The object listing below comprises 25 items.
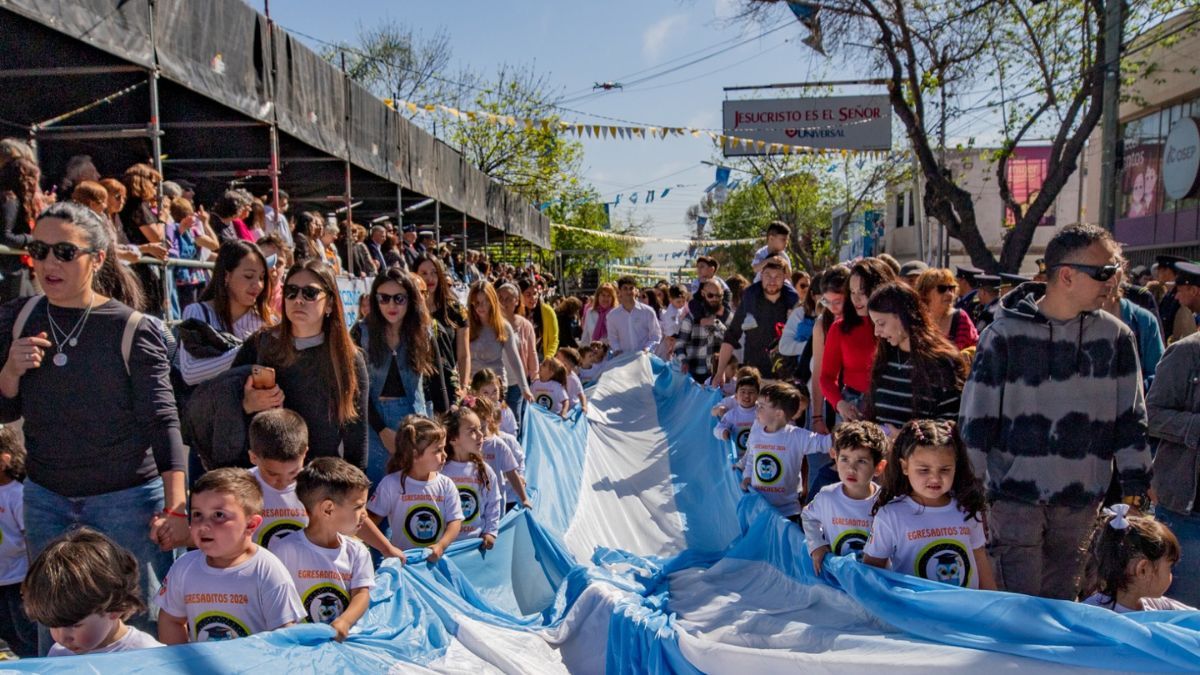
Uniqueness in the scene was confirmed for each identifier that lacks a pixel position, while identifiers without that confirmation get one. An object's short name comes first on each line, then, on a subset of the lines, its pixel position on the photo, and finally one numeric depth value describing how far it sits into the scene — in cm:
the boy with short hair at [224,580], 309
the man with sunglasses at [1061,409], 360
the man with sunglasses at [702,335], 1101
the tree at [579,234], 4134
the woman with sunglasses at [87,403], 320
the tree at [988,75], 1466
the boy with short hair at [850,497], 427
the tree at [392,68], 3553
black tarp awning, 639
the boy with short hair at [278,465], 364
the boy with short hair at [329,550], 352
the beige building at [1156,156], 2003
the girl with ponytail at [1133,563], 345
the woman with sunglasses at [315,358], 394
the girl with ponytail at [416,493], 474
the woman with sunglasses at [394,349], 514
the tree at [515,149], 3250
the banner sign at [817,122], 2959
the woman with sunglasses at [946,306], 523
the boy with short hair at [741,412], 738
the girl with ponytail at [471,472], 529
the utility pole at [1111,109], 1093
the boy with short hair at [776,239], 866
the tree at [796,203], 3319
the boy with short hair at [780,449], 599
